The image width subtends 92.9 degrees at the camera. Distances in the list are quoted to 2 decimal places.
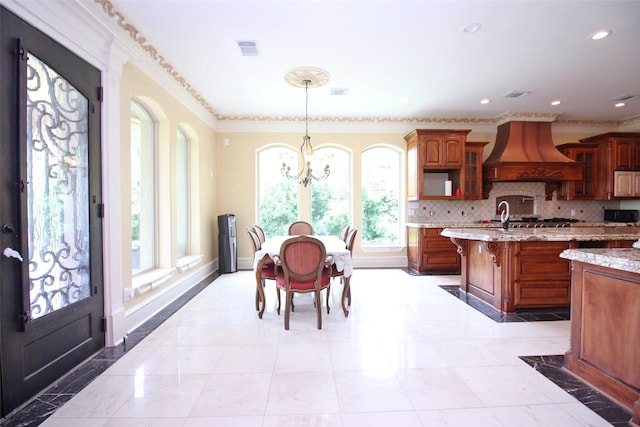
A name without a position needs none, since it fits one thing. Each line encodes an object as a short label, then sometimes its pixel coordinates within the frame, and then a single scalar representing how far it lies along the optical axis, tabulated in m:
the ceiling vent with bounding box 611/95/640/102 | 4.61
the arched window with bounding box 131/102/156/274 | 3.55
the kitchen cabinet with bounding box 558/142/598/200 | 5.74
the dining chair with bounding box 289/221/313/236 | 4.75
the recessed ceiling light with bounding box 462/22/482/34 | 2.75
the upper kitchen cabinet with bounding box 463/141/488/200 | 5.50
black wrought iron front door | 1.75
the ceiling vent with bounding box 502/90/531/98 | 4.41
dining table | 3.15
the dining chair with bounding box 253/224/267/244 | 3.99
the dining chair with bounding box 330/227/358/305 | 3.34
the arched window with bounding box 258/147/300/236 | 5.93
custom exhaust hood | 5.34
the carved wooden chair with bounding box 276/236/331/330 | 2.83
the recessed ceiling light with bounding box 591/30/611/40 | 2.88
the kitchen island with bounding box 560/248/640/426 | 1.72
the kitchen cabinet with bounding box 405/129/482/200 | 5.36
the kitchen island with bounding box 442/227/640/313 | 3.22
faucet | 3.58
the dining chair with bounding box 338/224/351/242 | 4.19
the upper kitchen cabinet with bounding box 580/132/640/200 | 5.52
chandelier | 3.71
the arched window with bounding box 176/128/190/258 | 4.57
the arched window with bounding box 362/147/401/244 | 5.99
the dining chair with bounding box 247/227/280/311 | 3.34
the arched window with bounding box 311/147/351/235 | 5.94
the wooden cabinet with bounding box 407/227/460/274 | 5.26
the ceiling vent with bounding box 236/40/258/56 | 3.04
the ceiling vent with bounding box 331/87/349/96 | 4.27
